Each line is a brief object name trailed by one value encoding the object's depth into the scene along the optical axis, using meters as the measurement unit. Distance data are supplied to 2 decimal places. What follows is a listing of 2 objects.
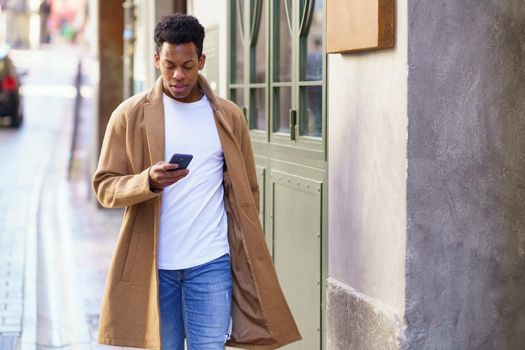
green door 9.09
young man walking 7.10
